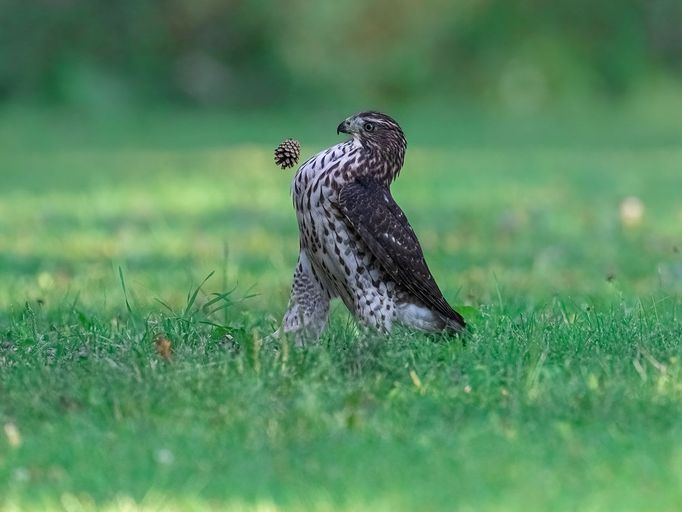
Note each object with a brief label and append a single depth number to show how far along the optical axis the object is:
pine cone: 12.05
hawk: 11.07
